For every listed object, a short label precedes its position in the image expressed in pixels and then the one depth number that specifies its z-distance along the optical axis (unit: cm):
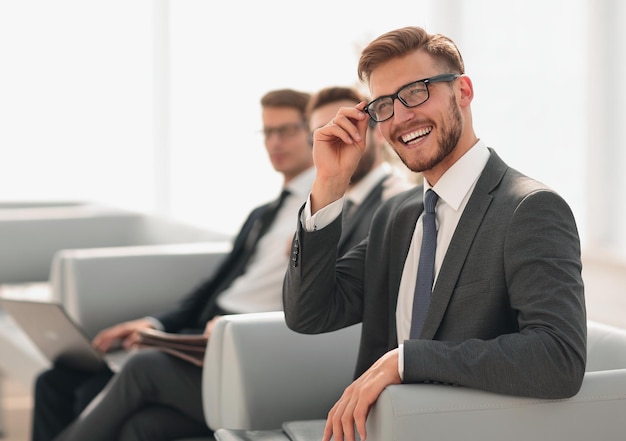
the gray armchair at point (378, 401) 171
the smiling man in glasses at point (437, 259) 174
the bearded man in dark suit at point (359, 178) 300
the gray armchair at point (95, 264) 401
